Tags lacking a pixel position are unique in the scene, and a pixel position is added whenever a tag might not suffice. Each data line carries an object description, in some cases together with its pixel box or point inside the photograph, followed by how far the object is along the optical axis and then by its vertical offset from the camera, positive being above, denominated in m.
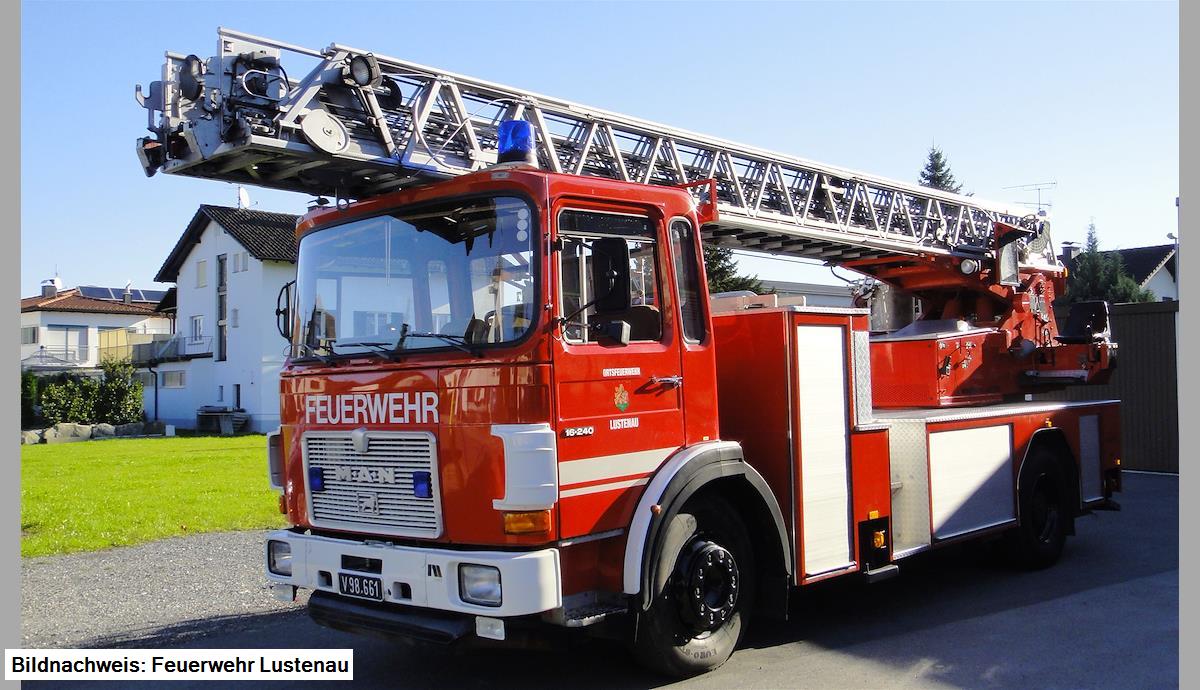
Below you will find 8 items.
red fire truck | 4.90 -0.15
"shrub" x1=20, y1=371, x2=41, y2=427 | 41.81 -1.06
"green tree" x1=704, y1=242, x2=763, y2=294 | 26.12 +2.39
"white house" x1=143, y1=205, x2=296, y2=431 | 37.38 +2.08
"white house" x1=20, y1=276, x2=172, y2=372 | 56.38 +2.94
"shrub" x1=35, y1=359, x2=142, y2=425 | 40.03 -1.01
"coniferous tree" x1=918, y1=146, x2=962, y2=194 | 41.72 +7.86
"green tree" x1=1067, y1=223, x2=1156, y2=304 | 36.81 +2.67
